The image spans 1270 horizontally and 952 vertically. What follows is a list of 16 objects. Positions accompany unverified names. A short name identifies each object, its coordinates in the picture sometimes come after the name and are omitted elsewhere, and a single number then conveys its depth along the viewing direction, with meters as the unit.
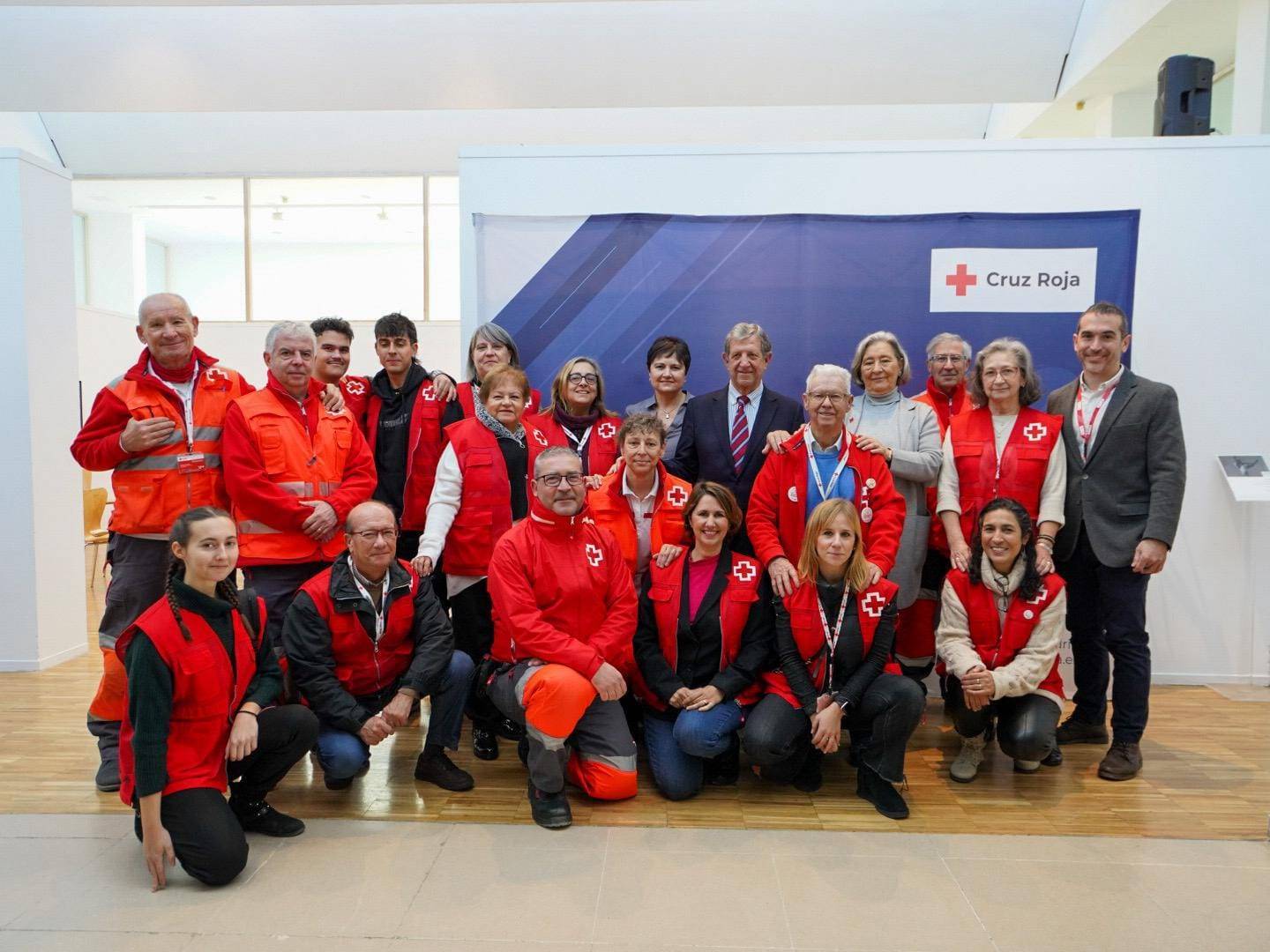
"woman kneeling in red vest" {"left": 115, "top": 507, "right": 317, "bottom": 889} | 2.27
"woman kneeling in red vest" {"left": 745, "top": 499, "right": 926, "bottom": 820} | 2.83
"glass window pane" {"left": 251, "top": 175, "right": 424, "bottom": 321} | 8.62
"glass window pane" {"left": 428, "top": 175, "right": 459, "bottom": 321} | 8.53
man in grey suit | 3.10
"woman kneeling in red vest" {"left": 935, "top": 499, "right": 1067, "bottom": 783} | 2.97
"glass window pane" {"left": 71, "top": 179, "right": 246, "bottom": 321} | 8.76
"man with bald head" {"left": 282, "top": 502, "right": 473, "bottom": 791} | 2.76
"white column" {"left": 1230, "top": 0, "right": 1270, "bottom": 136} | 4.36
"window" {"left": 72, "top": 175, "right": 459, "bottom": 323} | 8.65
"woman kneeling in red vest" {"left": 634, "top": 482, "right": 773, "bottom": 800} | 2.88
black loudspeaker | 4.20
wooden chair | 6.14
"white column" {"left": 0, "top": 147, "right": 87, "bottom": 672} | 4.28
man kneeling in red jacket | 2.73
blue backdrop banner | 4.10
